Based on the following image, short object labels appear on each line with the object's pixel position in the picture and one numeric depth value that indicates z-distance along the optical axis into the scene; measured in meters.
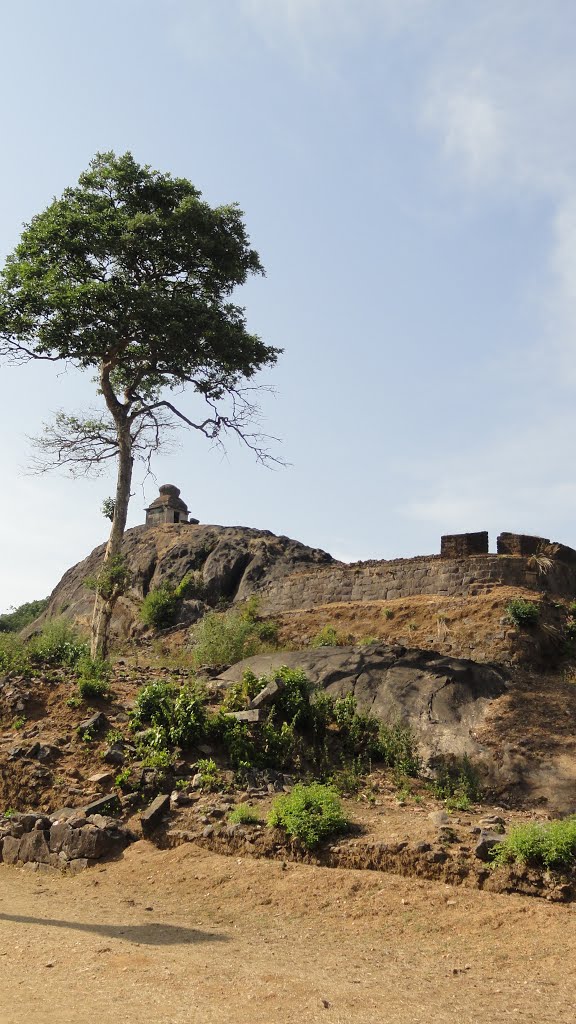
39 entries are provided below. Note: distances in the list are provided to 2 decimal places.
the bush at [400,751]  12.11
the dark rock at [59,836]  10.65
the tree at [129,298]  19.00
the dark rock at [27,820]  11.09
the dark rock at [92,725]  12.84
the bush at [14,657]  15.31
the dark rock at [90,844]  10.40
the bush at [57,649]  16.27
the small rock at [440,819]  9.54
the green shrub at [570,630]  18.42
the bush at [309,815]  9.51
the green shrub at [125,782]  11.51
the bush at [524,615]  17.86
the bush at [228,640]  17.75
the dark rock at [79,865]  10.24
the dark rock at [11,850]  10.79
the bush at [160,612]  25.00
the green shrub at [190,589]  25.92
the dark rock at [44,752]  12.43
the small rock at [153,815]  10.64
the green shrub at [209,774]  11.29
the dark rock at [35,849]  10.60
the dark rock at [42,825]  10.95
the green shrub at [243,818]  10.16
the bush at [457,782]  11.34
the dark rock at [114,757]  12.10
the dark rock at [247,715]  12.47
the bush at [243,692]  13.22
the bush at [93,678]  13.84
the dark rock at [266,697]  12.91
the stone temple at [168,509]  33.62
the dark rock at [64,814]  11.05
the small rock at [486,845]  8.55
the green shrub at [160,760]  11.70
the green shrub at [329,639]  19.18
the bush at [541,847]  8.02
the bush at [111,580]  18.05
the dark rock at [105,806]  11.09
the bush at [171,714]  12.17
